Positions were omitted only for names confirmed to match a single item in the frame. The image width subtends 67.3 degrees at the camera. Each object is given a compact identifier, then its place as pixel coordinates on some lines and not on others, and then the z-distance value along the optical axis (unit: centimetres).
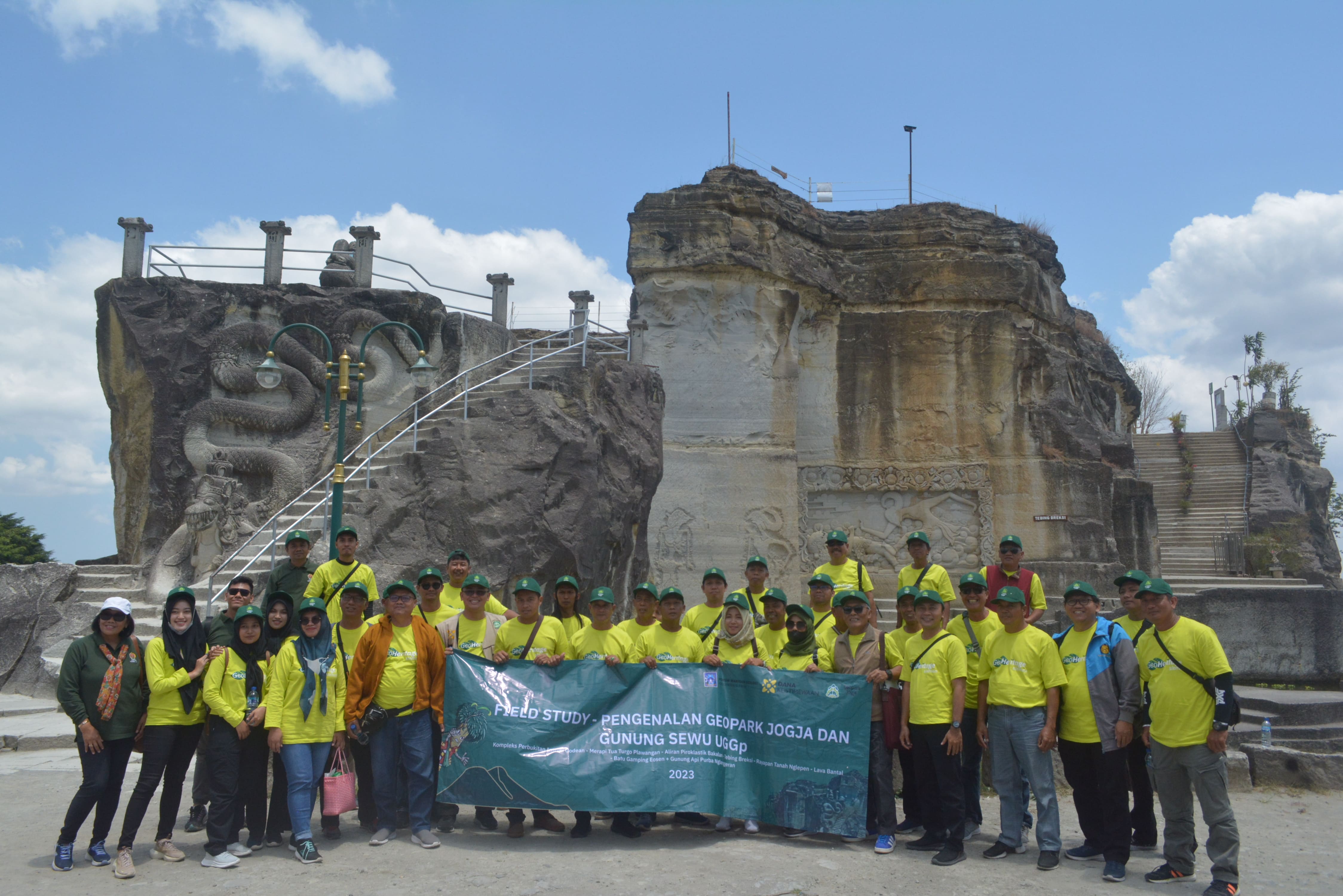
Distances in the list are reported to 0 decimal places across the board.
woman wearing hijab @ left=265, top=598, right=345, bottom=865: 642
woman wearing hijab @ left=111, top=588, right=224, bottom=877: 618
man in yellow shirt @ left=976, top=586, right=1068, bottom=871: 670
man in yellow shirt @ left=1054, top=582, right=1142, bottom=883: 657
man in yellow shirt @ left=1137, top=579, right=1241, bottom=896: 612
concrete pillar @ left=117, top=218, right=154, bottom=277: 1775
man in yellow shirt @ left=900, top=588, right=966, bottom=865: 675
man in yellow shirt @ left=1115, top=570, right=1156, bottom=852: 719
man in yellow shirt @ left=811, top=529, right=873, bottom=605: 828
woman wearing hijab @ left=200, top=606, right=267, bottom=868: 627
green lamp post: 1038
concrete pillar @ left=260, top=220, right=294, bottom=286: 1808
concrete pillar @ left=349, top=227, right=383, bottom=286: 1864
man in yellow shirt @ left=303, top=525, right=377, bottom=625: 778
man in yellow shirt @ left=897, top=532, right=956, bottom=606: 806
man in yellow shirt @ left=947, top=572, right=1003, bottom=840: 723
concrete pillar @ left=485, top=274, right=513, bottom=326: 1975
